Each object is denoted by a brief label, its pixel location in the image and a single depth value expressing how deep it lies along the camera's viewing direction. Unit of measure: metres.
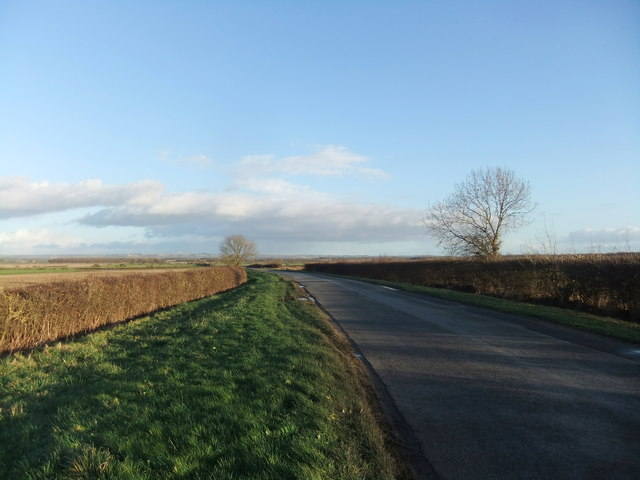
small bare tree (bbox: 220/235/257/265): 96.74
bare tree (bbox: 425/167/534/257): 32.59
